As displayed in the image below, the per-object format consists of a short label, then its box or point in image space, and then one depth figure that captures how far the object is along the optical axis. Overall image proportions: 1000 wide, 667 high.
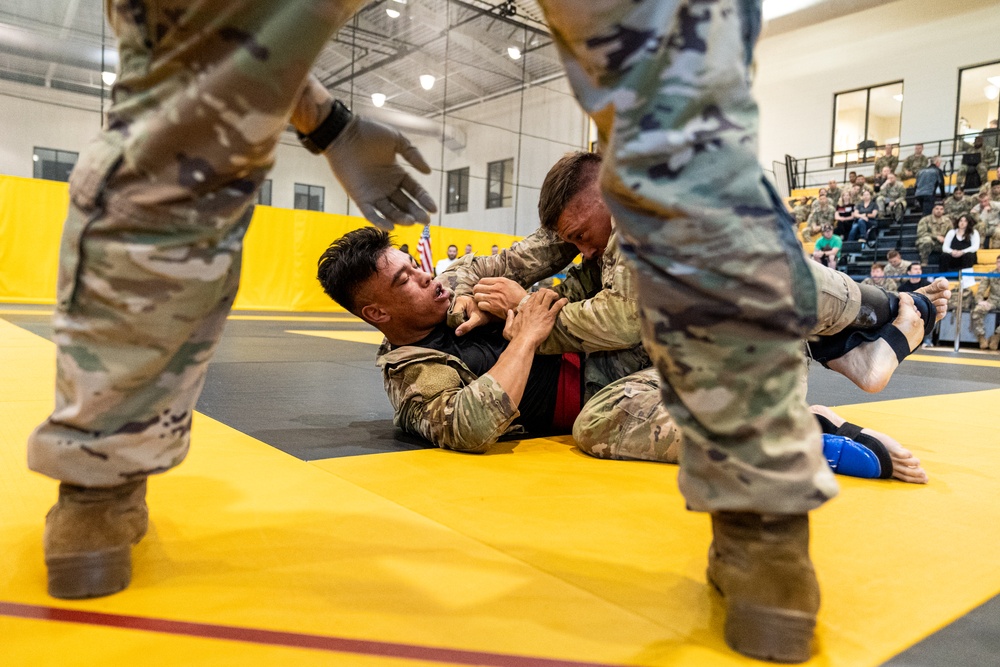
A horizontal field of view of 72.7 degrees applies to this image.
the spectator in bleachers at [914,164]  13.24
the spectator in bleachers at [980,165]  12.19
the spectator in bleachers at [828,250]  10.54
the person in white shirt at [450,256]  12.07
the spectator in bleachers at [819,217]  12.84
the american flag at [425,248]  11.92
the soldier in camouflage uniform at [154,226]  0.77
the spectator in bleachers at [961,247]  9.76
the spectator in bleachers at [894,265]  9.56
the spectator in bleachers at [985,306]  8.95
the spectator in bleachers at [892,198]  12.51
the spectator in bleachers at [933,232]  10.70
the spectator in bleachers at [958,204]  11.09
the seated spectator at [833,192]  13.08
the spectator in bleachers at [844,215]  12.39
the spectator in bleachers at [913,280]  8.05
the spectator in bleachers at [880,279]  8.59
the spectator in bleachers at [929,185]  12.11
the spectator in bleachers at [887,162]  13.63
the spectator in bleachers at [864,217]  12.00
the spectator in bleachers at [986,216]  10.54
